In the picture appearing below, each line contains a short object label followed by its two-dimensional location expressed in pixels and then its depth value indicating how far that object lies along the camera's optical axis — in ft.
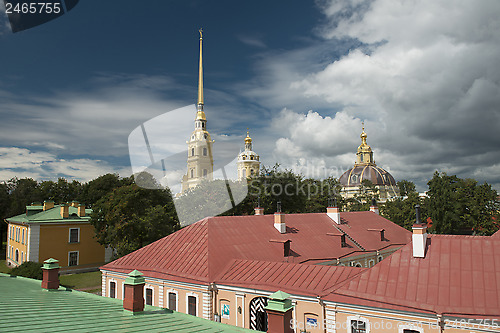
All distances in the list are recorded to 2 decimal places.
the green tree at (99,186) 174.40
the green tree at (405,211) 161.07
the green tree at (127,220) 106.93
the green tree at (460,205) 144.05
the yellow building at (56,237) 114.11
